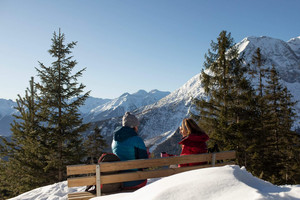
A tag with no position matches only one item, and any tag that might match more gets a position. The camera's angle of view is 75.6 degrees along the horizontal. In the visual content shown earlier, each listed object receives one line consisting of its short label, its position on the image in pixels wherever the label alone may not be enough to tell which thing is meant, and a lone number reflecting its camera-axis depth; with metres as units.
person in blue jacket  4.20
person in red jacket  4.94
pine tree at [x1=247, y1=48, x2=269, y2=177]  12.02
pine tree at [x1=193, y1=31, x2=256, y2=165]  11.38
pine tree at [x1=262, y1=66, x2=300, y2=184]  13.89
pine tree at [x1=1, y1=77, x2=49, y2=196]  12.60
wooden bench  3.43
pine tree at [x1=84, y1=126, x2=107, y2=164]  24.08
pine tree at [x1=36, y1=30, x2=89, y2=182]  12.30
